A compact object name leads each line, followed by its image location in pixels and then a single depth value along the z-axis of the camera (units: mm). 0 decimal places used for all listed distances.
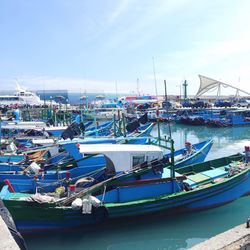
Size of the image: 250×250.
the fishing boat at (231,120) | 42125
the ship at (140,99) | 76062
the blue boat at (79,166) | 11062
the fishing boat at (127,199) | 9500
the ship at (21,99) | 62284
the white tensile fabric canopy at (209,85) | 71300
